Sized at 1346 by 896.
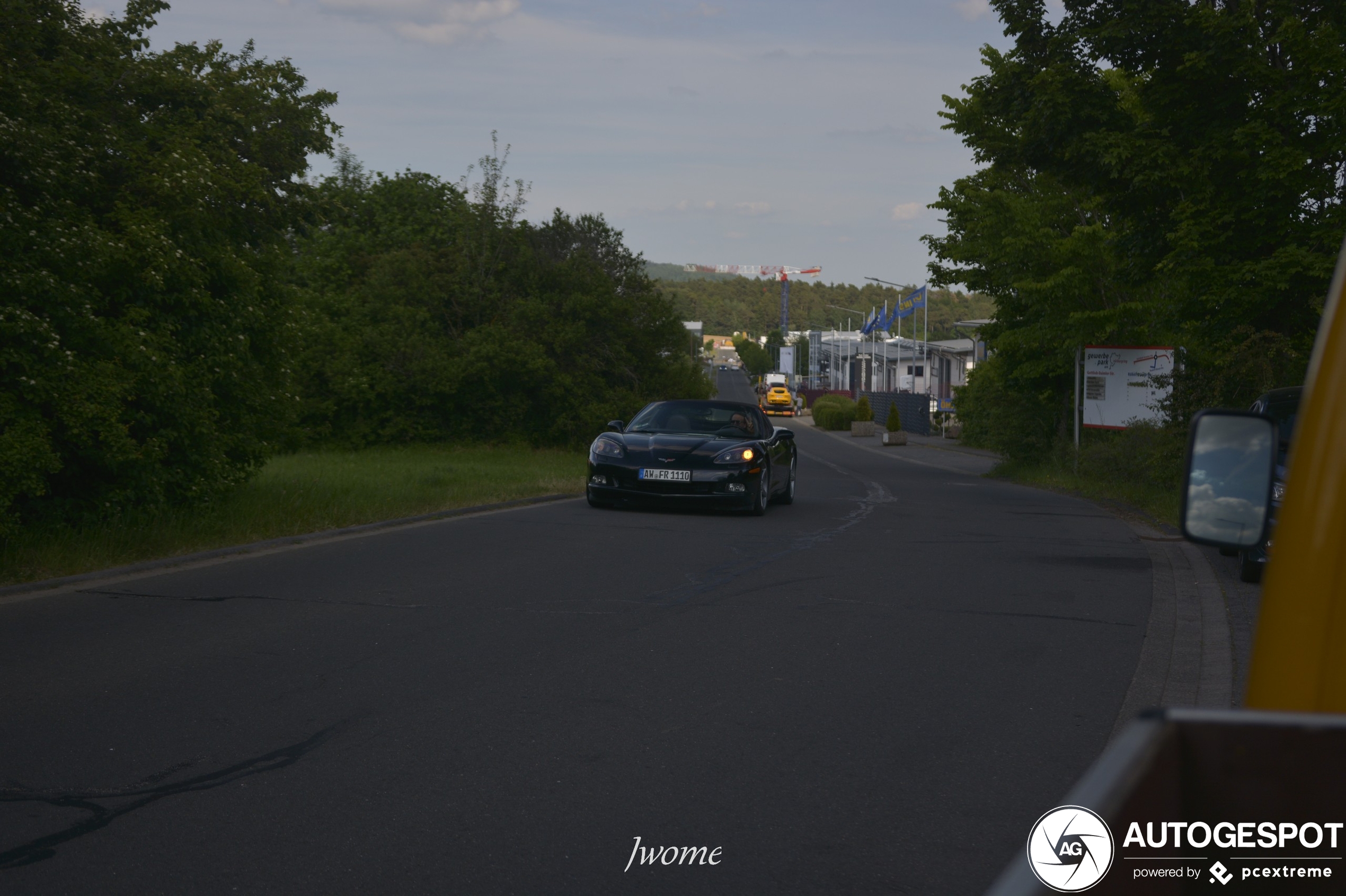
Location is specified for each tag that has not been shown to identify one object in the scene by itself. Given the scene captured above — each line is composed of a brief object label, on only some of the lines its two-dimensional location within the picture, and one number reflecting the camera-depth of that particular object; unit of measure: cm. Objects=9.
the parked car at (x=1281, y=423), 932
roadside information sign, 2306
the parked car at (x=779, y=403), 9131
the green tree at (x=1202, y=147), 1483
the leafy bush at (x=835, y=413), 7012
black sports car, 1466
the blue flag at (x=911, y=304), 6106
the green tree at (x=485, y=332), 3111
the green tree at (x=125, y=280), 958
